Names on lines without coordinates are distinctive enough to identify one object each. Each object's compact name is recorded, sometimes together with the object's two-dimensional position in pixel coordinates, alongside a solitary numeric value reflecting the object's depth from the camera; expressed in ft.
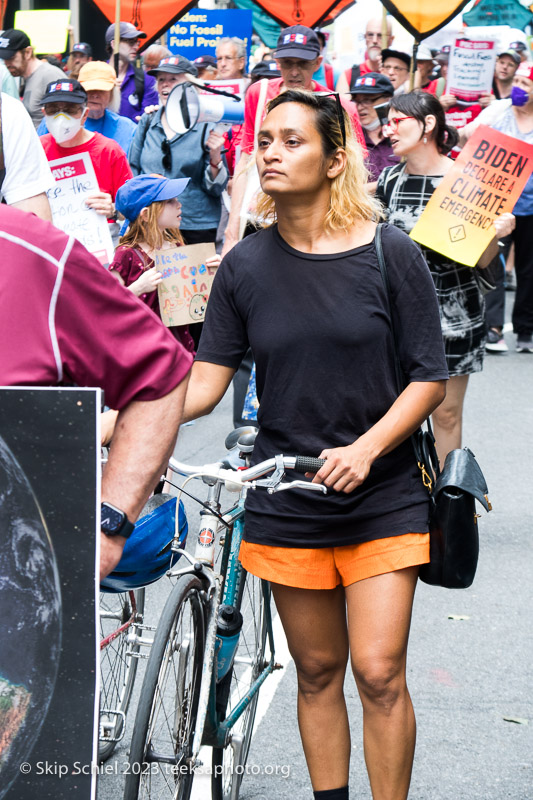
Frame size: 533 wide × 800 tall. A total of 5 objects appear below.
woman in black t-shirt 16.87
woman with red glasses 32.60
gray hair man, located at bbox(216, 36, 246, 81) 66.68
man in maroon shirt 10.73
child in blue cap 33.85
